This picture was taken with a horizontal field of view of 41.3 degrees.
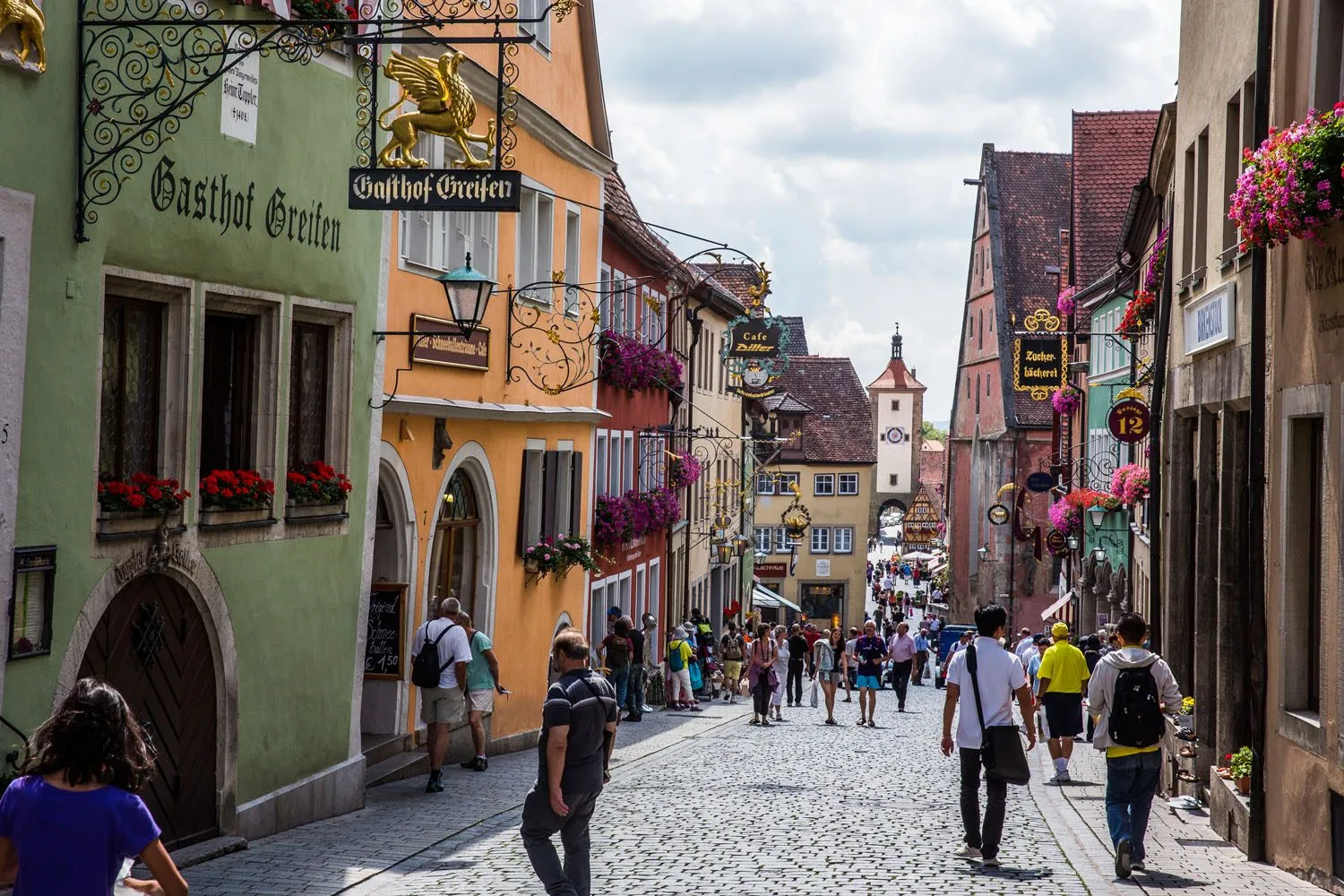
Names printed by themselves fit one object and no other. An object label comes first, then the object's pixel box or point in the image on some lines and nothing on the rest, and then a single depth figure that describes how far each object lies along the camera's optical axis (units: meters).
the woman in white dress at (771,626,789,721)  26.44
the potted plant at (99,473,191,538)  9.62
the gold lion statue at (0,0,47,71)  8.28
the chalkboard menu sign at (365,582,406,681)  15.75
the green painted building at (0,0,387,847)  8.84
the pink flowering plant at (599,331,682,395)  25.81
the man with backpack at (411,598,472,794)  14.92
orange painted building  16.34
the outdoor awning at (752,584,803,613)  60.47
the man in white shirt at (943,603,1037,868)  10.70
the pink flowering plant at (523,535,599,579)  21.05
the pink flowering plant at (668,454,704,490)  33.31
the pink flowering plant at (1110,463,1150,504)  24.41
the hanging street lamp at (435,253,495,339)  13.77
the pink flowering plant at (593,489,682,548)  26.30
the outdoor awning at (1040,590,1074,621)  39.91
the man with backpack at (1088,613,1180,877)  10.24
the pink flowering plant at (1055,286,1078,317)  30.95
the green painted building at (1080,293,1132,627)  31.27
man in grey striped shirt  8.63
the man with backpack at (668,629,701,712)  28.81
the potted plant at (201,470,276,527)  10.95
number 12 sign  23.83
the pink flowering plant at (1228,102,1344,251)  9.34
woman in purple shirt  5.17
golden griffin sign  13.16
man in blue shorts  26.30
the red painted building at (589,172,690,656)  27.22
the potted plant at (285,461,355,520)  12.40
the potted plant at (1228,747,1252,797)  11.78
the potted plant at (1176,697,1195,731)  15.08
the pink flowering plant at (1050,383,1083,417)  35.00
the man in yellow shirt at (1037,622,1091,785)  15.80
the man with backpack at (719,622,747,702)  33.59
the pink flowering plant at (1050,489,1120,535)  29.62
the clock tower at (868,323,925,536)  124.19
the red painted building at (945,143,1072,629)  55.84
